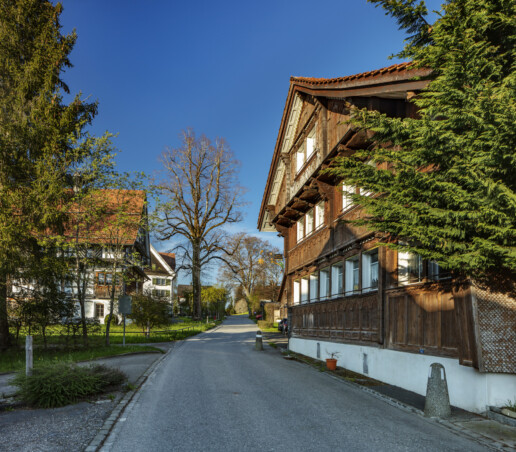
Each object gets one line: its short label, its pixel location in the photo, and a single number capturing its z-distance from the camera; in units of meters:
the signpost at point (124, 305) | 22.50
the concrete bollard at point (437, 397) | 7.69
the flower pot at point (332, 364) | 14.49
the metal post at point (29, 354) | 9.79
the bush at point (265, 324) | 47.88
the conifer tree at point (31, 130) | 18.45
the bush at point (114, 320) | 43.14
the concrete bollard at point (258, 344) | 22.68
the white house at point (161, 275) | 73.19
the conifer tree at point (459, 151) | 7.00
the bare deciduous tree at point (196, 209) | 41.75
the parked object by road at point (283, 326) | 36.42
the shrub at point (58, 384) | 8.65
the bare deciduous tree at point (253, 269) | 63.95
